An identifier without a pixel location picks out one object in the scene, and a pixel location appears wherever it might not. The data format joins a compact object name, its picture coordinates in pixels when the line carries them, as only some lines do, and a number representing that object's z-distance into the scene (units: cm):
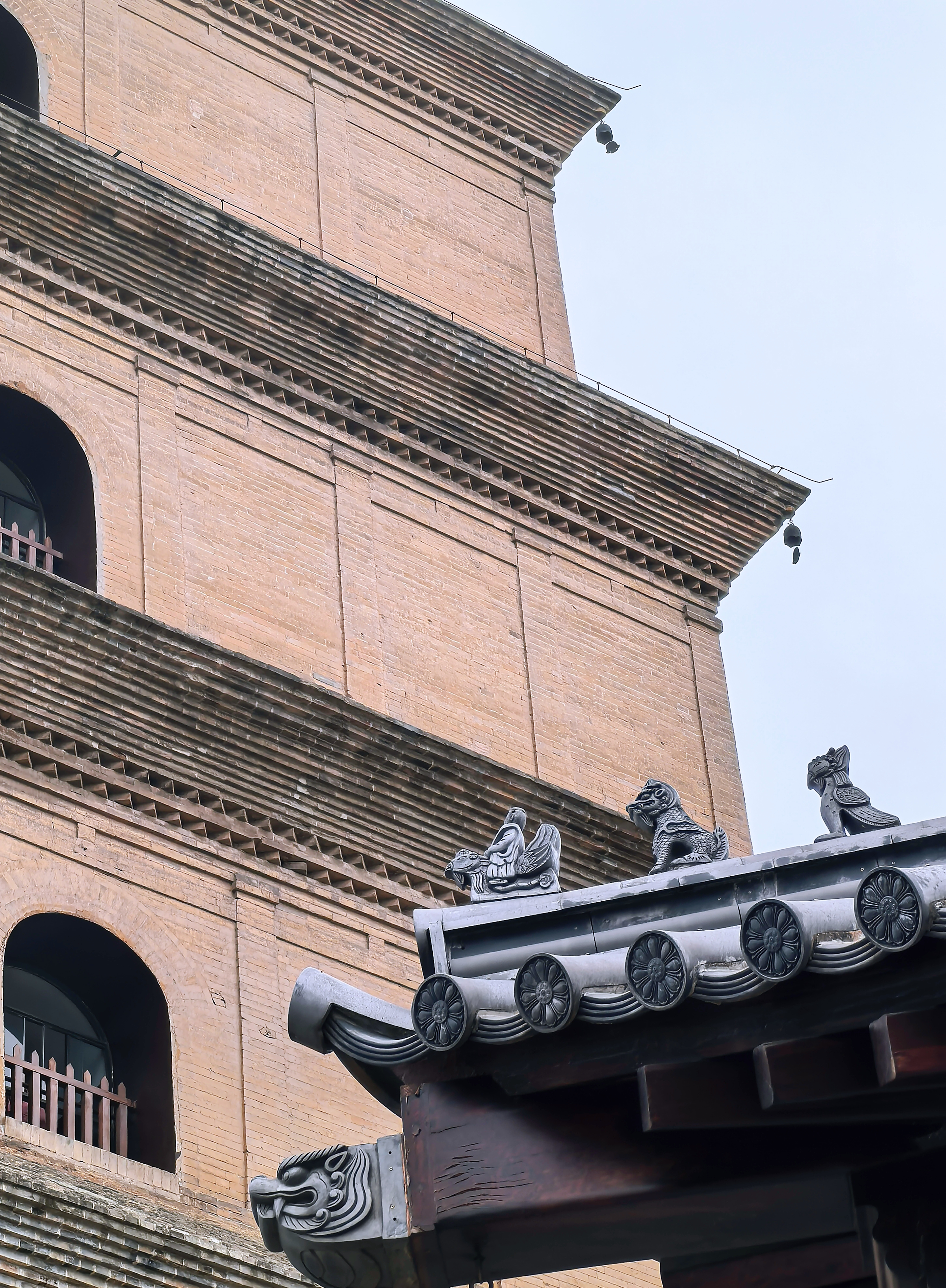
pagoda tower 2025
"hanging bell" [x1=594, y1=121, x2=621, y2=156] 3151
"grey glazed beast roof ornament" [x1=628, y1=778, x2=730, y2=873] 1175
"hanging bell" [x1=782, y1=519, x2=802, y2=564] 2832
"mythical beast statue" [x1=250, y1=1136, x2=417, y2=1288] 1051
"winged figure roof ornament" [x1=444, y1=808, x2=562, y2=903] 1165
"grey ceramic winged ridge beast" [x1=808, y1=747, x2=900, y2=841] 1131
